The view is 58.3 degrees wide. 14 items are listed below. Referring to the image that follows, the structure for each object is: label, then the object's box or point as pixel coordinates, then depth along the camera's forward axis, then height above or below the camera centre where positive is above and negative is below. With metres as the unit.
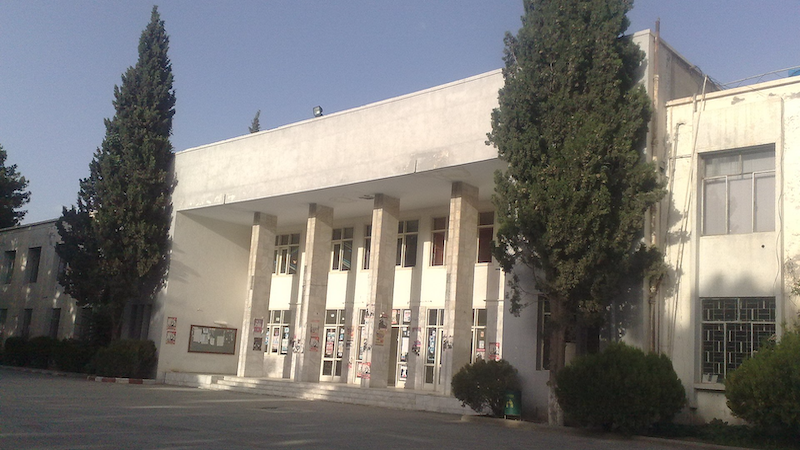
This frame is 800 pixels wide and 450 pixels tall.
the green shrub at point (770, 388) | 11.91 -0.34
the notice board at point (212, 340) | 29.02 -0.46
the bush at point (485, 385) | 16.94 -0.87
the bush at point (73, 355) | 29.95 -1.52
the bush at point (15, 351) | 34.06 -1.75
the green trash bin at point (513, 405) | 16.70 -1.28
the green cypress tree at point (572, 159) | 15.05 +4.15
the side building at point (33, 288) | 35.63 +1.44
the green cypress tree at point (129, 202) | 27.95 +4.72
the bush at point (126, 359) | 26.70 -1.36
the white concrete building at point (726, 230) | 14.86 +2.90
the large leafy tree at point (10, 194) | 50.03 +8.51
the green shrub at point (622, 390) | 13.66 -0.62
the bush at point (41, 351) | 32.28 -1.55
